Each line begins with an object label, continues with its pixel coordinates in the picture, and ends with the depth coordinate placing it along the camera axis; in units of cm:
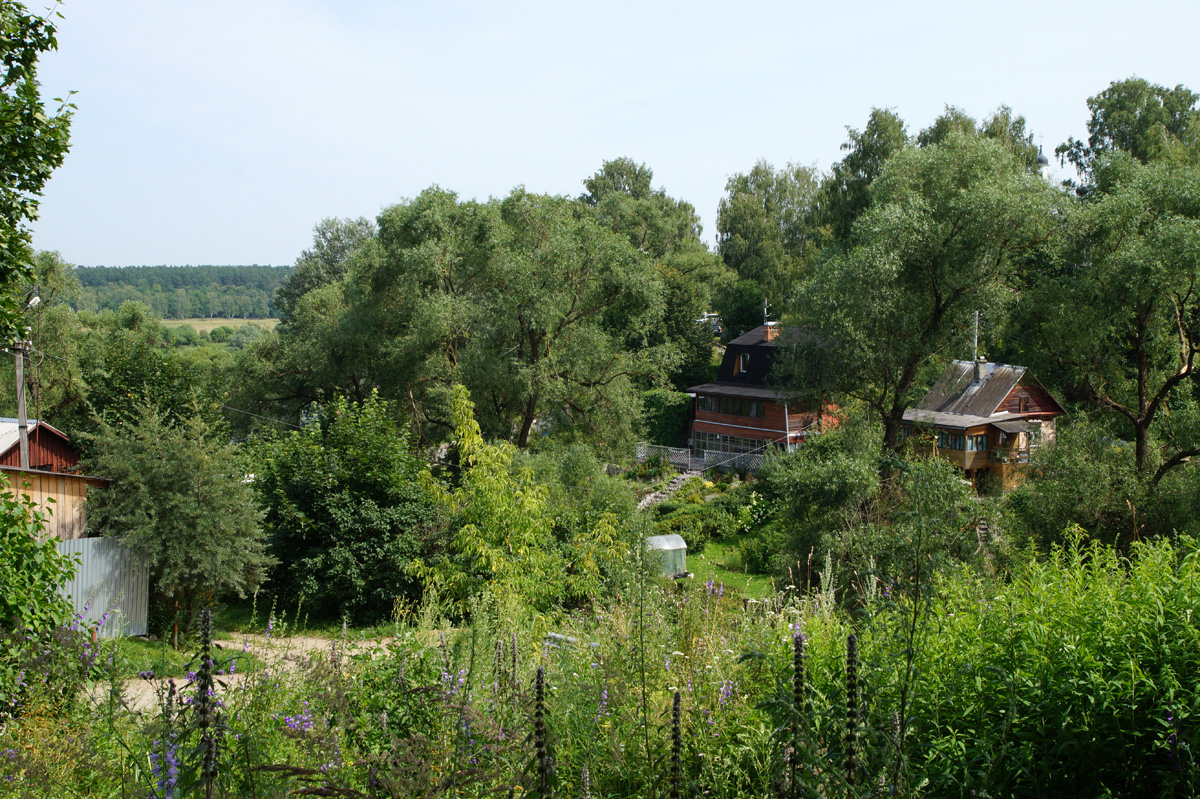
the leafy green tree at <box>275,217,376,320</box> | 5266
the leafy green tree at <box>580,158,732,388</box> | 4288
